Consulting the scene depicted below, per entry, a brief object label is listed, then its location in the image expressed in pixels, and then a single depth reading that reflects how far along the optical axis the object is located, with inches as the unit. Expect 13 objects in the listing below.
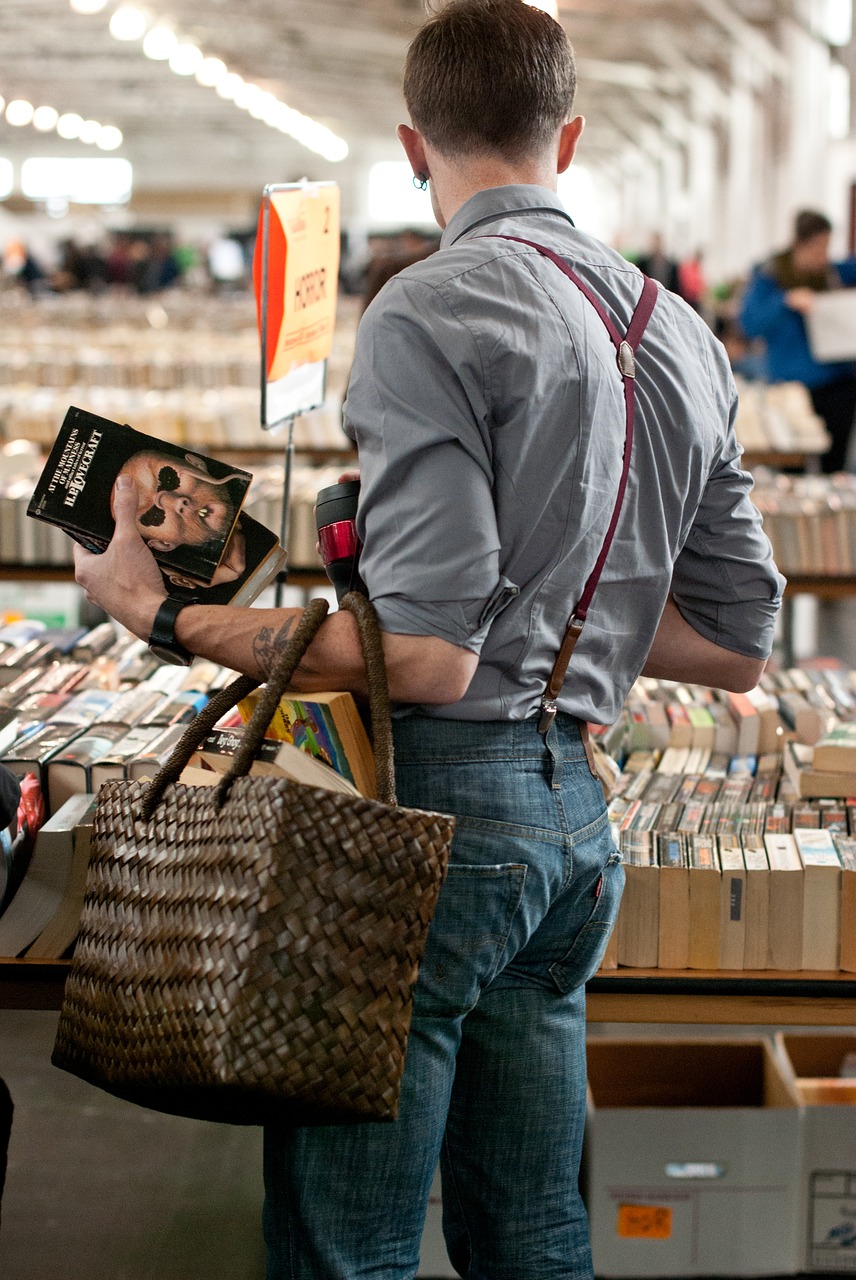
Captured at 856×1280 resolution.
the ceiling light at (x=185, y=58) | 562.6
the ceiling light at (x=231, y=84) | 695.7
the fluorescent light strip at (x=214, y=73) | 487.2
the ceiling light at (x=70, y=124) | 1113.1
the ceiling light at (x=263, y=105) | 825.5
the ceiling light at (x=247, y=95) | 755.4
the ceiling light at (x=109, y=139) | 1232.8
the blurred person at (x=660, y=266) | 647.1
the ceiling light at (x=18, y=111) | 871.7
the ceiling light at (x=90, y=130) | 1164.5
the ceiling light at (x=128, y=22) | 476.7
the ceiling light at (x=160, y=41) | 519.2
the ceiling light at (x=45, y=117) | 928.3
